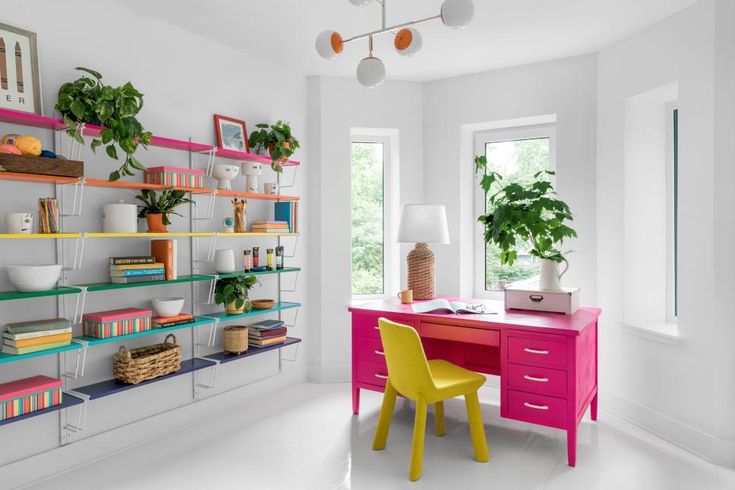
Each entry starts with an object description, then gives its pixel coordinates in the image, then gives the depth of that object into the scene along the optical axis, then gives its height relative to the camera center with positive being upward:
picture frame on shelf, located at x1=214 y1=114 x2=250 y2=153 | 3.26 +0.67
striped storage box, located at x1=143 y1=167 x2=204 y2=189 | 2.70 +0.32
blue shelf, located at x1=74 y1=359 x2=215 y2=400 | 2.48 -0.79
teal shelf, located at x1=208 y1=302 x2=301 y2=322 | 3.14 -0.52
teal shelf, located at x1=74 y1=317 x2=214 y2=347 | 2.42 -0.52
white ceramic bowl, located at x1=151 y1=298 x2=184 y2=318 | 2.78 -0.41
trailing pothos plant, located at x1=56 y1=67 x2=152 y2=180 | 2.32 +0.59
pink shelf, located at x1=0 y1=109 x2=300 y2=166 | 2.17 +0.52
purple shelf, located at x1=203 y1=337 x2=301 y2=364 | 3.15 -0.79
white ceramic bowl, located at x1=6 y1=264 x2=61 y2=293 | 2.19 -0.19
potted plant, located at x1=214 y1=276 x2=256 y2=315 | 3.12 -0.39
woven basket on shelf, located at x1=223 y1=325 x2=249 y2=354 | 3.23 -0.70
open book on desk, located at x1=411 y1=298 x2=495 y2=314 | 3.01 -0.47
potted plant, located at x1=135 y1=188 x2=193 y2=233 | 2.74 +0.15
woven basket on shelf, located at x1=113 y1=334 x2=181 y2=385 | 2.61 -0.69
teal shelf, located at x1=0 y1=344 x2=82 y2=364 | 2.11 -0.52
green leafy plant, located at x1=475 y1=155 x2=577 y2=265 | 2.91 +0.05
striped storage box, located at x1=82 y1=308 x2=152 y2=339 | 2.46 -0.45
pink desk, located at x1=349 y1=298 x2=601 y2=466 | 2.54 -0.69
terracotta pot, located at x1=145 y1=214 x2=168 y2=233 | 2.73 +0.06
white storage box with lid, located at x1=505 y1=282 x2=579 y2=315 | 2.91 -0.41
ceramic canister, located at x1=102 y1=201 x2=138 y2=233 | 2.54 +0.08
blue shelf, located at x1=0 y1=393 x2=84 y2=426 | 2.11 -0.79
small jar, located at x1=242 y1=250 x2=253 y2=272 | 3.31 -0.18
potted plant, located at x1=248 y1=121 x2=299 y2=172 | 3.42 +0.63
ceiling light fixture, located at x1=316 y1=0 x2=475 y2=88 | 1.80 +0.77
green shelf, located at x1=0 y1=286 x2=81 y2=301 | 2.12 -0.26
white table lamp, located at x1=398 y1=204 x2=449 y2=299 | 3.33 +0.01
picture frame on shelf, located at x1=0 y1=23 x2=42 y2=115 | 2.23 +0.75
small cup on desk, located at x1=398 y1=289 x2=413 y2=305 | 3.38 -0.44
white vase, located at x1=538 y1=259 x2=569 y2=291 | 3.00 -0.27
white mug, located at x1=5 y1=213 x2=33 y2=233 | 2.16 +0.06
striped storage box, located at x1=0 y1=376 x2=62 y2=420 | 2.12 -0.71
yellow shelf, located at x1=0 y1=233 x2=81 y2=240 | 2.08 +0.00
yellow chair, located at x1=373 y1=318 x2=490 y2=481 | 2.39 -0.77
